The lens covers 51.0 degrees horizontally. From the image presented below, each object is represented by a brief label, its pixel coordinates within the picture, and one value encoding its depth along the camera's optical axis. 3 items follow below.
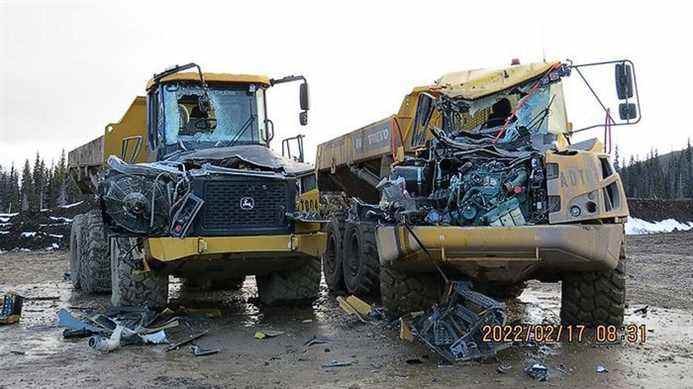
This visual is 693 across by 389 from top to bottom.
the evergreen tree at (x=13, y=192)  50.83
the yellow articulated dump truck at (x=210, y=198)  7.42
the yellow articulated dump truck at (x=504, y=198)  5.78
